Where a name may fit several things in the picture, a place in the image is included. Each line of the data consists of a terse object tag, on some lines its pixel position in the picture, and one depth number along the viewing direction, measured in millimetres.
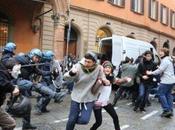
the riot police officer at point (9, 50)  5174
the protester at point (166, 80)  5651
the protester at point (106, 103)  3978
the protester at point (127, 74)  6519
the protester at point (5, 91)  2954
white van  9618
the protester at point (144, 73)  5954
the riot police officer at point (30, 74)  4759
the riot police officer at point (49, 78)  5328
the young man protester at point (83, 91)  3559
